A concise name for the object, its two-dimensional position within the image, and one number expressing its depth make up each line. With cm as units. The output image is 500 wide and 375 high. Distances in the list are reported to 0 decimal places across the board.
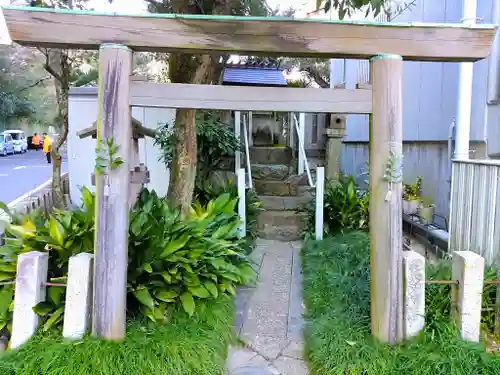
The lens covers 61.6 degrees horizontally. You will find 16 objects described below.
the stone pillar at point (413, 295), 294
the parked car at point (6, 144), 2631
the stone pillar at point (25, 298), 292
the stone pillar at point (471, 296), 289
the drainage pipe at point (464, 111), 459
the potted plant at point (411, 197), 615
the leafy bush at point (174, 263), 330
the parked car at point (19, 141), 2903
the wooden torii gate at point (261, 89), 281
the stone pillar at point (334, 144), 723
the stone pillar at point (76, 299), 289
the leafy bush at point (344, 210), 607
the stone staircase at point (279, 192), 659
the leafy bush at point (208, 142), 688
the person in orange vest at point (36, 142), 3453
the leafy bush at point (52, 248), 312
